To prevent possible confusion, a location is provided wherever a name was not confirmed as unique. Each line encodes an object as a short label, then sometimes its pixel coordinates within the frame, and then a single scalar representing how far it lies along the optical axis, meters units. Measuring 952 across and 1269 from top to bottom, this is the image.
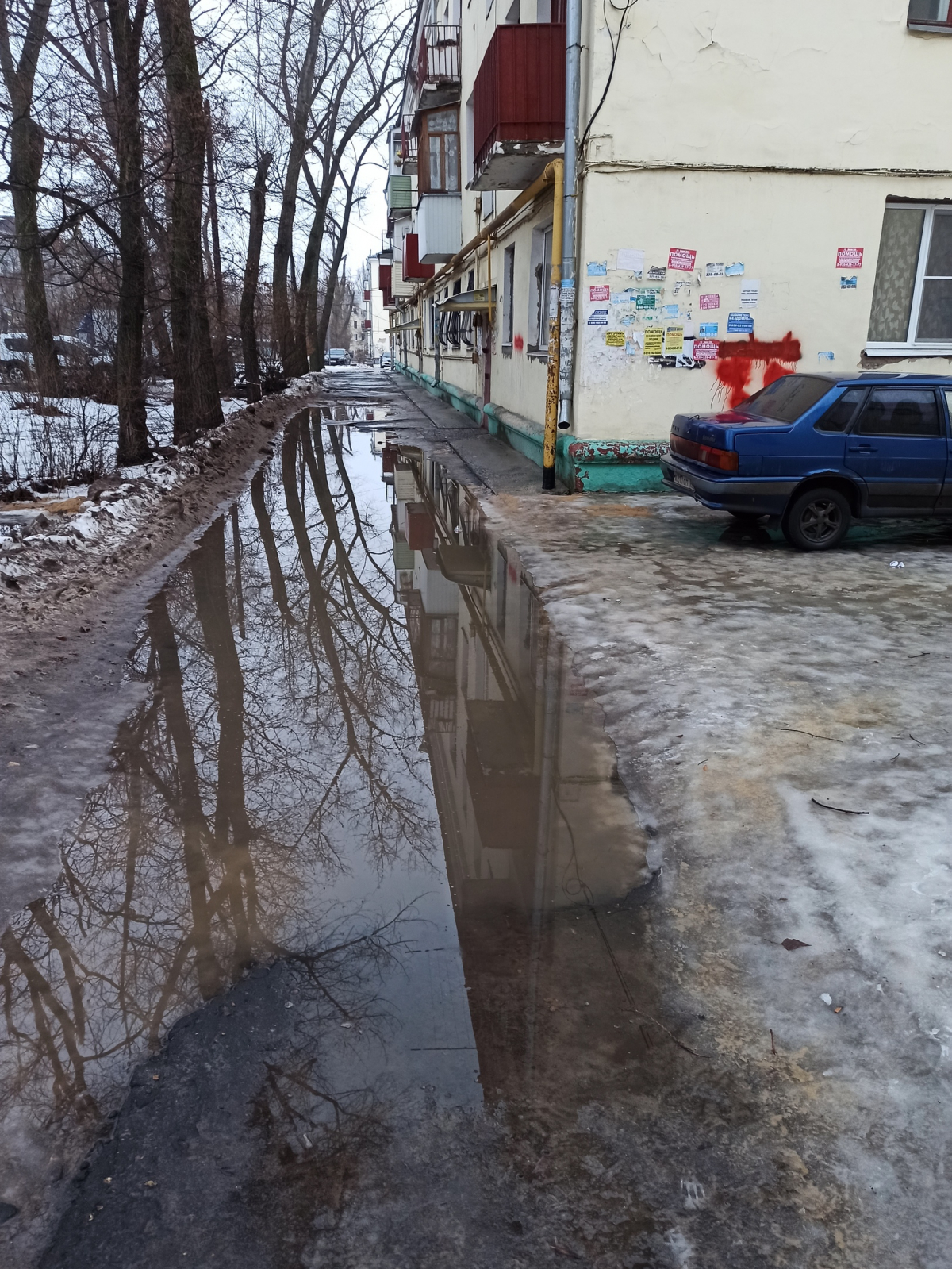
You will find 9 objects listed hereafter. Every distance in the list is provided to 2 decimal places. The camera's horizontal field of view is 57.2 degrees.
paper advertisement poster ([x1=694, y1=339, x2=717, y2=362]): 10.51
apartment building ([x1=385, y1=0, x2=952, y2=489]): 9.81
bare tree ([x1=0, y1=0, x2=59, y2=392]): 9.87
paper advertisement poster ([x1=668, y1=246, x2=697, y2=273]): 10.26
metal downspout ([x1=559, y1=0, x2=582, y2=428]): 9.62
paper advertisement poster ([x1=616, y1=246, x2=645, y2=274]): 10.22
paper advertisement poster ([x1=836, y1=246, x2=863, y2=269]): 10.41
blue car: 7.80
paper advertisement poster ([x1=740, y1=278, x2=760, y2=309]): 10.40
